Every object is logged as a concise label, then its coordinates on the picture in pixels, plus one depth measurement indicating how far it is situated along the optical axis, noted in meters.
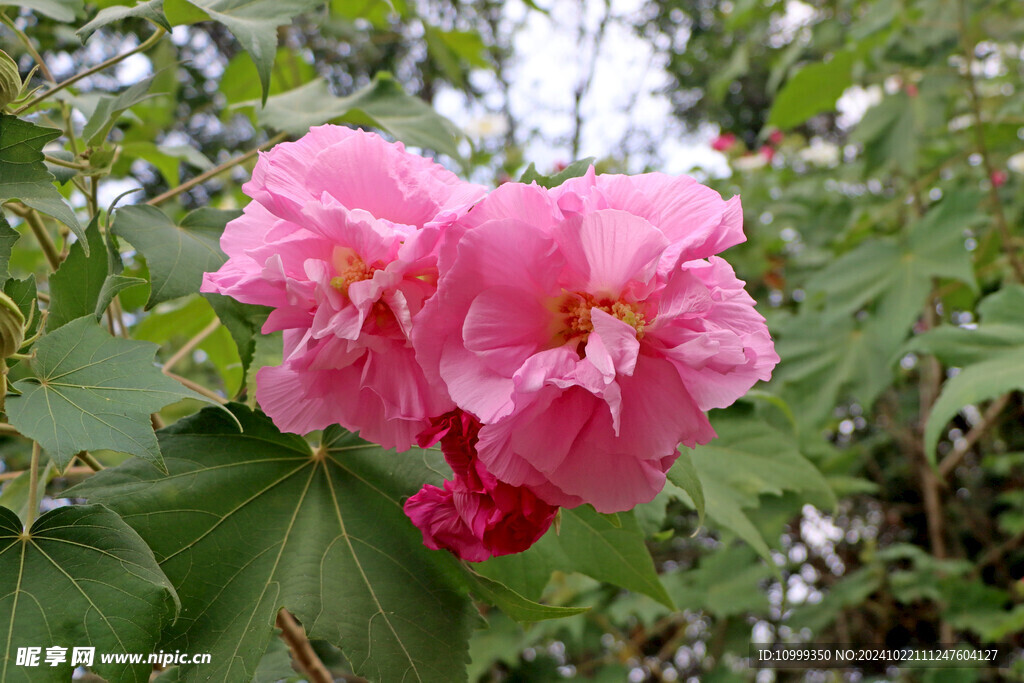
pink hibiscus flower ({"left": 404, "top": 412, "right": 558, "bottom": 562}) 0.45
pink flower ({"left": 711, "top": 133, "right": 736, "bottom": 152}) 2.84
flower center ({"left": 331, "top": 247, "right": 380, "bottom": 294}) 0.45
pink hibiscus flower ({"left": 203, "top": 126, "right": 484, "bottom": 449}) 0.44
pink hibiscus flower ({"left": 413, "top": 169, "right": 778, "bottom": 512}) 0.40
